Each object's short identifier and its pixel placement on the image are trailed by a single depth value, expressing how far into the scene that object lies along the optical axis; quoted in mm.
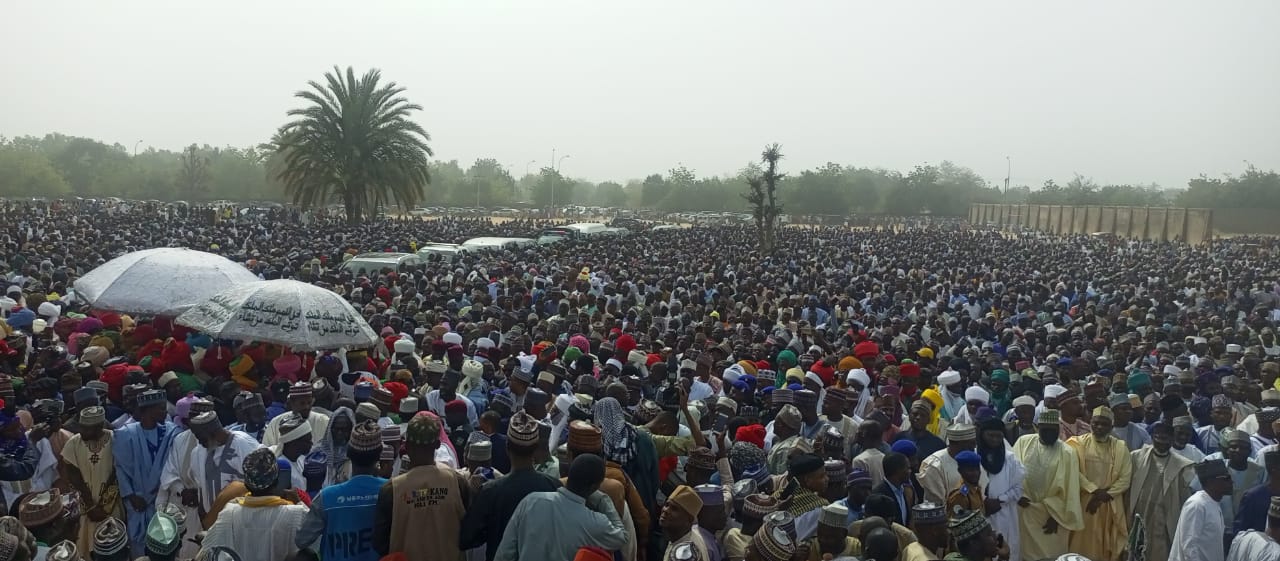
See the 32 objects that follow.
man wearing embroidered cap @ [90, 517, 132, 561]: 3531
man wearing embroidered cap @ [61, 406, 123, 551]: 5332
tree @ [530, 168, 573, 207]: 101625
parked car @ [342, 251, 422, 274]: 18625
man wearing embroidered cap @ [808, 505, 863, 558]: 3922
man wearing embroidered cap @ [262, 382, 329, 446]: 5676
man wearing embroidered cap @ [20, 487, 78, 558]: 3717
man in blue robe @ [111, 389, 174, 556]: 5441
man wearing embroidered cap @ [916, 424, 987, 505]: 5207
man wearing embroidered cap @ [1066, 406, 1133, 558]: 5836
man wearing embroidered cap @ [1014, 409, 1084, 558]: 5676
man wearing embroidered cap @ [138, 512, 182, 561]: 3674
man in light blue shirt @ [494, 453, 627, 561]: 3703
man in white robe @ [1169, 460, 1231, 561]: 4883
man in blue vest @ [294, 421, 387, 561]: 3809
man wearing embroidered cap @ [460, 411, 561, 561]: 3906
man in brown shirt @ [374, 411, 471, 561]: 3803
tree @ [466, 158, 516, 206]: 99750
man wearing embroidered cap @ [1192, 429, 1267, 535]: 5786
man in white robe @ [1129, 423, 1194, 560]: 5812
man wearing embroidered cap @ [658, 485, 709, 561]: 3918
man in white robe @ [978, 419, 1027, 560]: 5457
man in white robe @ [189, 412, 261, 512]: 5141
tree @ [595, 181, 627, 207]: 133375
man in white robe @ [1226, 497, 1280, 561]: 4234
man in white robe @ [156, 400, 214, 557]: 5211
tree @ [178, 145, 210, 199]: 77562
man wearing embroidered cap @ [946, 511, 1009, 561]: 3738
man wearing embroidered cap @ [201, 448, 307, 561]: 3848
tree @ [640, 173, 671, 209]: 105438
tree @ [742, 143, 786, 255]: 32719
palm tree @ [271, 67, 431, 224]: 38594
